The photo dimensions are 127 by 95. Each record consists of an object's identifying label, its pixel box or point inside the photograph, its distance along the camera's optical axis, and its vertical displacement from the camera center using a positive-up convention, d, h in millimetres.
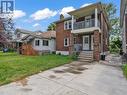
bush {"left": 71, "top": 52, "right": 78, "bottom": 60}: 10142 -1074
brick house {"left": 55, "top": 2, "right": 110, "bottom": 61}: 9681 +2266
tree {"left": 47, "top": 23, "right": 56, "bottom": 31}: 32569 +8477
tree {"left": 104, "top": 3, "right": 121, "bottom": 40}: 24911 +9160
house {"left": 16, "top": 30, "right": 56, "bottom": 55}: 14856 +654
